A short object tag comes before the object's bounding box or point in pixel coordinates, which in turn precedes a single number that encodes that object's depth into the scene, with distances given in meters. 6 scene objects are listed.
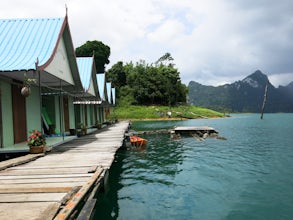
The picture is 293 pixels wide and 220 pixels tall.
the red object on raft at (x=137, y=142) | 18.11
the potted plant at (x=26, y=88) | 8.88
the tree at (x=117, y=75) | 75.69
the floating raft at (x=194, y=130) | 25.50
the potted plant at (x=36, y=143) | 9.20
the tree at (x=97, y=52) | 70.00
